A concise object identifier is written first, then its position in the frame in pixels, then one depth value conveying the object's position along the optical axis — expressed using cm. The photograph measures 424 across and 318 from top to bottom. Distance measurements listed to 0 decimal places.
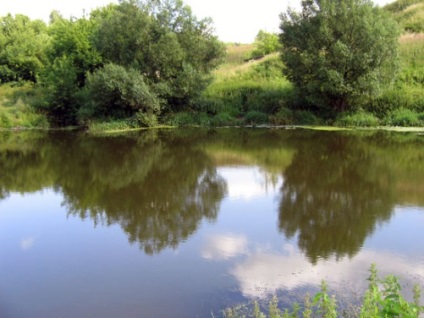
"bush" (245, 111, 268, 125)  2728
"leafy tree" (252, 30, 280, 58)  3631
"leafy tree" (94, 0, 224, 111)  2623
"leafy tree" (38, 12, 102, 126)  2942
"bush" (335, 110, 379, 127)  2455
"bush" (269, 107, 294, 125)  2653
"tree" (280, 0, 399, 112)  2305
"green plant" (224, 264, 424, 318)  389
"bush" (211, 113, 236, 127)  2770
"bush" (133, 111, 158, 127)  2692
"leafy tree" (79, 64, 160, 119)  2558
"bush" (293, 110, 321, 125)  2592
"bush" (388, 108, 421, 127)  2392
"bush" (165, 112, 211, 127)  2795
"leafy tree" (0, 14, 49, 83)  3647
